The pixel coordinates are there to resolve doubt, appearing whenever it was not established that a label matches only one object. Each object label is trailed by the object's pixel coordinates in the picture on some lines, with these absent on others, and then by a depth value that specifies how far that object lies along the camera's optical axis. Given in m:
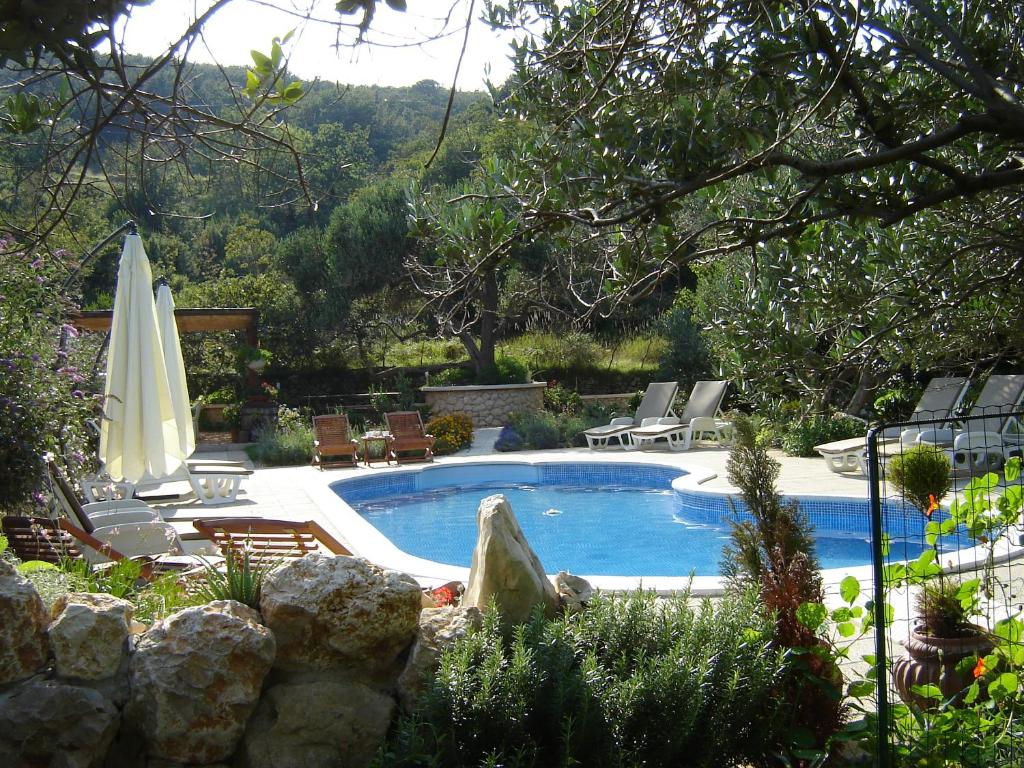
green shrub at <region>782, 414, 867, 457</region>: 12.80
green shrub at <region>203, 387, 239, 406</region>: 18.19
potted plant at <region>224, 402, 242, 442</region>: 16.70
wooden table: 14.09
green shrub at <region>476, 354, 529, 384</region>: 18.50
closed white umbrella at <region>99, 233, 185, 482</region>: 7.45
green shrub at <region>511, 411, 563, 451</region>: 15.66
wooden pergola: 15.03
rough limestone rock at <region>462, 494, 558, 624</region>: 3.82
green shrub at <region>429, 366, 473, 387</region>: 18.95
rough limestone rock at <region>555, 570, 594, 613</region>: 4.18
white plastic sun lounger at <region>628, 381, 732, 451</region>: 14.64
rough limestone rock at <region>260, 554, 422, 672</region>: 3.29
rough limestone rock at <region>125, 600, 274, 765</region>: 3.04
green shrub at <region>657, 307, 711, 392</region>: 18.17
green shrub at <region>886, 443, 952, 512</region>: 5.87
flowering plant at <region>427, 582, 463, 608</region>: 4.44
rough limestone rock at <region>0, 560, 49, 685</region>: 3.04
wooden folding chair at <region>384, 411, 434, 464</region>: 14.14
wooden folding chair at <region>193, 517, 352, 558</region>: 5.80
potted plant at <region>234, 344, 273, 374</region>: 16.53
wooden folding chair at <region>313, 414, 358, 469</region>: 13.59
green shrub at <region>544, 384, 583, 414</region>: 17.66
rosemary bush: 2.86
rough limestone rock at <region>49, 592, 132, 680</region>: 3.11
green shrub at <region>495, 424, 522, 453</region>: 15.50
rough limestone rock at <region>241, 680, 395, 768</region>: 3.12
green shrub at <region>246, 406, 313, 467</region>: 14.41
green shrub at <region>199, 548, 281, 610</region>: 3.49
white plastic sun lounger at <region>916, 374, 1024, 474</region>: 10.41
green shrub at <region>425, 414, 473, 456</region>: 15.23
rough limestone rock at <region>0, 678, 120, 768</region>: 2.96
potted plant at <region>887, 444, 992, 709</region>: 3.49
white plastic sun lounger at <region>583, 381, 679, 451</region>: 14.91
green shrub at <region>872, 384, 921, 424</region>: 13.89
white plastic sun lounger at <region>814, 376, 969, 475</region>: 10.91
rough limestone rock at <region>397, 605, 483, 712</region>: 3.22
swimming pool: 9.11
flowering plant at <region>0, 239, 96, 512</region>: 5.64
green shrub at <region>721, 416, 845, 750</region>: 3.33
